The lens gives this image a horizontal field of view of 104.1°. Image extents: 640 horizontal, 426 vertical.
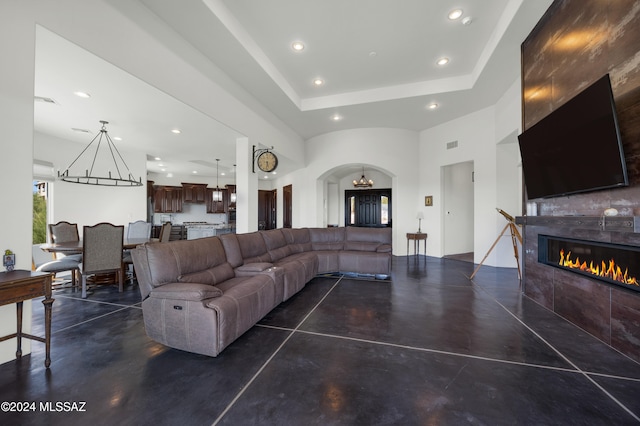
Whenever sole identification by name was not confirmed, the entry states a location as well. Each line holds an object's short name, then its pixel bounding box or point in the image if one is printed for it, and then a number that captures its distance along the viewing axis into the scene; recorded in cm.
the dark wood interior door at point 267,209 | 1021
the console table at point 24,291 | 170
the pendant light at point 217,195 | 646
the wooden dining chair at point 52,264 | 367
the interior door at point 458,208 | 703
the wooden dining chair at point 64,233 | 420
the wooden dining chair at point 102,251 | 356
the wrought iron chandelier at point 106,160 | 527
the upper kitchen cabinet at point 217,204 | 973
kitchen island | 647
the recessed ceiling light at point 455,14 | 325
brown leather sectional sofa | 205
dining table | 354
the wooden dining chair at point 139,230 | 510
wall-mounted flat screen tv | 205
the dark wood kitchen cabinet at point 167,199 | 916
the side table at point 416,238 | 651
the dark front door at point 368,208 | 988
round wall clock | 504
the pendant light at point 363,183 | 900
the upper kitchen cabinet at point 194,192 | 947
